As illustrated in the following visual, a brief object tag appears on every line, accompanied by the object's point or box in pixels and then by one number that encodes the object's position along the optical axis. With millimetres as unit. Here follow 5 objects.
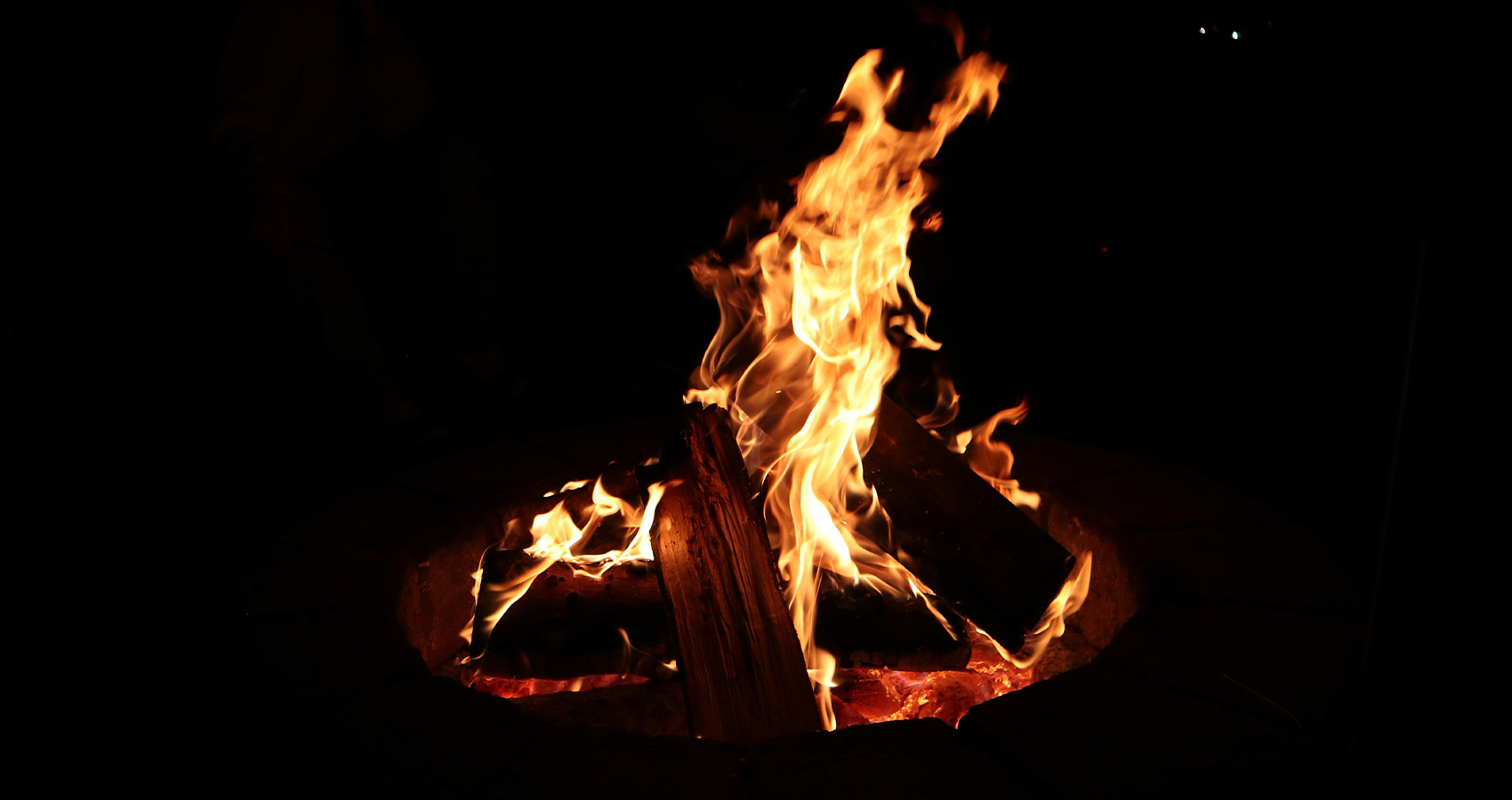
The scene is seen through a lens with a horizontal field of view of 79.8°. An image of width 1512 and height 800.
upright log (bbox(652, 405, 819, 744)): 1703
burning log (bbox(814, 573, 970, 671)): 2016
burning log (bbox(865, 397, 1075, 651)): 1999
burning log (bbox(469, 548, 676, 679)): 1995
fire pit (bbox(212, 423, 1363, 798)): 1370
